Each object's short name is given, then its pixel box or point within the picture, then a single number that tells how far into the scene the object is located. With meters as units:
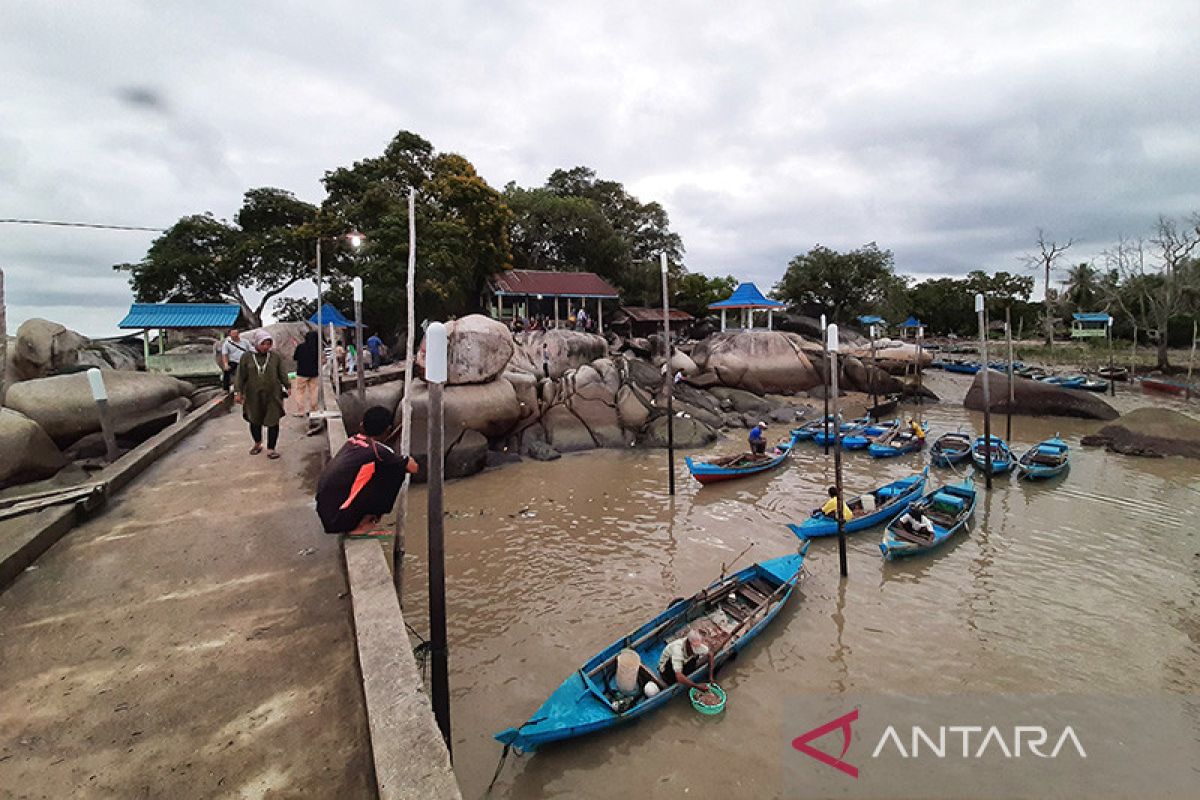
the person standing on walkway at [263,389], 9.72
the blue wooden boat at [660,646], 6.57
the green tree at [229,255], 31.30
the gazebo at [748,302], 36.19
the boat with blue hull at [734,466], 17.41
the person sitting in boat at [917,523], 12.30
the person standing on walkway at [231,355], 15.74
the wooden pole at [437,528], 4.79
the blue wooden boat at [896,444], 21.25
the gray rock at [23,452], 12.45
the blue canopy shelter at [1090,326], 58.47
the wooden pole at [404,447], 7.08
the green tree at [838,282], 52.53
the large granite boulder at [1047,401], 28.33
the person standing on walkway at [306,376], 12.95
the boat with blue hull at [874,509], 12.92
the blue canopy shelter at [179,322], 22.97
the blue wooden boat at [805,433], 23.78
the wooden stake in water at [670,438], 16.86
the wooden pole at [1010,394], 22.48
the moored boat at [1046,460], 17.75
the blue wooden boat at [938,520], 11.79
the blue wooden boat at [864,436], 22.62
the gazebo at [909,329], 55.39
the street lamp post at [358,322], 11.29
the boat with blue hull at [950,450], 19.78
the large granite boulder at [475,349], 19.95
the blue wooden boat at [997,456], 18.42
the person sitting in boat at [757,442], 18.94
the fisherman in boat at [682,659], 7.48
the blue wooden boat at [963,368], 46.44
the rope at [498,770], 6.30
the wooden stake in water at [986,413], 16.94
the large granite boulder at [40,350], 18.66
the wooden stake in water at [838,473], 11.25
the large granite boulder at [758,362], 34.16
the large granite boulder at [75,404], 14.43
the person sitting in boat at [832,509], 13.15
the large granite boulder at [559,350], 26.56
